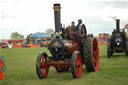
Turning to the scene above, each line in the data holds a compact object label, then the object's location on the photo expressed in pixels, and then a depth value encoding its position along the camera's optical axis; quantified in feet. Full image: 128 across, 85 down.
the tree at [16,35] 374.86
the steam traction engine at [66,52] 21.52
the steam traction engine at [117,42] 42.99
